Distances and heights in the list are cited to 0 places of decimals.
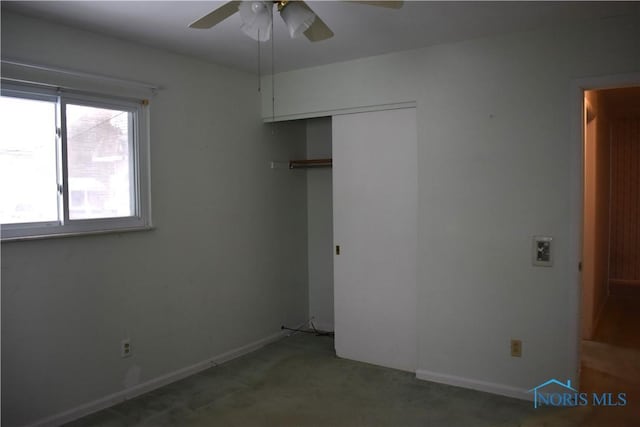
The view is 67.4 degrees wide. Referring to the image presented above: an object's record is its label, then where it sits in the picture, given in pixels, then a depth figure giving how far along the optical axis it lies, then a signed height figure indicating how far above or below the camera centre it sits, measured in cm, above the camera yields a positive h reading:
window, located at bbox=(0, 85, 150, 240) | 271 +27
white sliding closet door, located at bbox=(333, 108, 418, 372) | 367 -27
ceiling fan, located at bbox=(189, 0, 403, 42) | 205 +84
